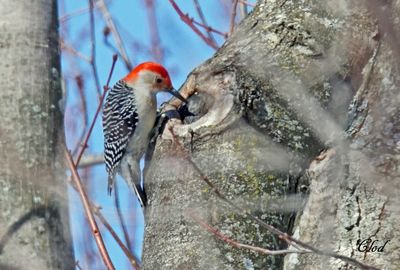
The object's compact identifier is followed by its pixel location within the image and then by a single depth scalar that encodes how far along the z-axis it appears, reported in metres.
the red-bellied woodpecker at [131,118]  8.40
